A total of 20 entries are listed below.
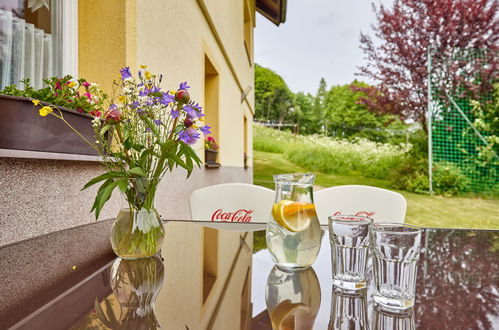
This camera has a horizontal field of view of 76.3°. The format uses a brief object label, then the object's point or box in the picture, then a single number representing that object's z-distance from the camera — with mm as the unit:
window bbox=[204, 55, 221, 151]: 3729
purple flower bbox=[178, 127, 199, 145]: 699
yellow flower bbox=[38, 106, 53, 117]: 652
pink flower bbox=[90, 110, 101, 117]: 1071
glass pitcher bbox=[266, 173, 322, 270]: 606
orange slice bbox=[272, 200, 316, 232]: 603
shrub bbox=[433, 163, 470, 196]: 5617
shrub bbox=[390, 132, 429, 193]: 5879
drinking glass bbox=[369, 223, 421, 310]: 482
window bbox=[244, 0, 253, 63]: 6783
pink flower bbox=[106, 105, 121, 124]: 623
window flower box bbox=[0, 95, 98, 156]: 794
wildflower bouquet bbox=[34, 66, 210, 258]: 671
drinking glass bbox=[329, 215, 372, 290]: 565
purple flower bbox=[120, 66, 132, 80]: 691
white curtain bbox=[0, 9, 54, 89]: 1065
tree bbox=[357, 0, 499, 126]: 5848
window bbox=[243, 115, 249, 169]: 7504
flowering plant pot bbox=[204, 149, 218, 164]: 3180
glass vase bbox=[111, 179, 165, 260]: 673
